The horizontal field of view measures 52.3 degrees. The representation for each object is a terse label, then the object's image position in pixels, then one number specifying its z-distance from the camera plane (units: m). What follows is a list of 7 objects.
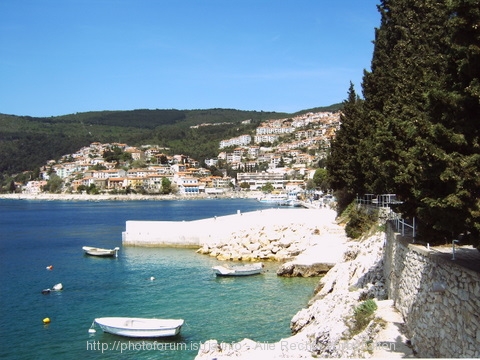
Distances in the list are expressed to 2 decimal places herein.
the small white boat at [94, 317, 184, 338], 15.46
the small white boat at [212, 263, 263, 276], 24.58
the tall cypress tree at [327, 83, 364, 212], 26.70
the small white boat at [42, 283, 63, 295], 22.89
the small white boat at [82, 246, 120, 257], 33.16
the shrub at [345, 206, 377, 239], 25.09
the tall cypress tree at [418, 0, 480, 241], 7.14
